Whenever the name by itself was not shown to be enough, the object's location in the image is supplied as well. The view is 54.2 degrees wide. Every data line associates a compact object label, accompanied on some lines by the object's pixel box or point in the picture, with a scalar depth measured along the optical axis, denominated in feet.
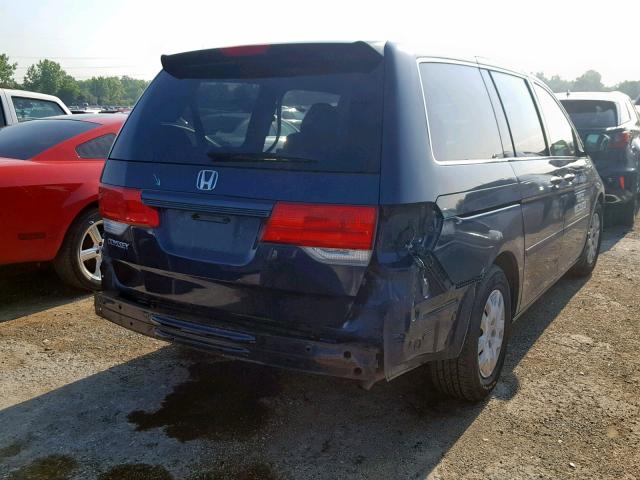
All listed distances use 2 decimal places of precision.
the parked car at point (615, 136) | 25.88
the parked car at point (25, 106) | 27.17
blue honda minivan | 8.41
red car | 15.60
